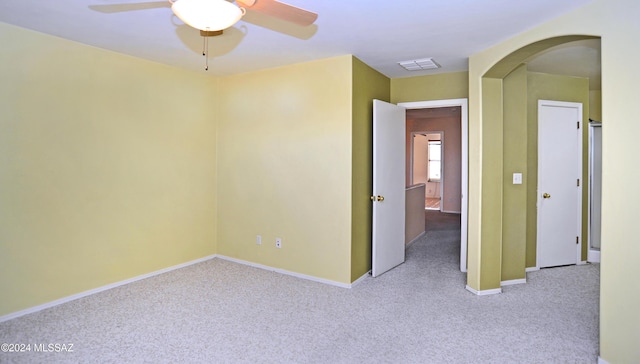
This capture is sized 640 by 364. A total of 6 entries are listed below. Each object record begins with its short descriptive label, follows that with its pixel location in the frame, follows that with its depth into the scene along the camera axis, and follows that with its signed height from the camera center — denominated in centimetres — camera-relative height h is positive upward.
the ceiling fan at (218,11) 156 +76
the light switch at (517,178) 379 -4
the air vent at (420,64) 376 +124
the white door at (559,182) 423 -9
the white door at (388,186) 391 -14
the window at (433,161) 1235 +48
